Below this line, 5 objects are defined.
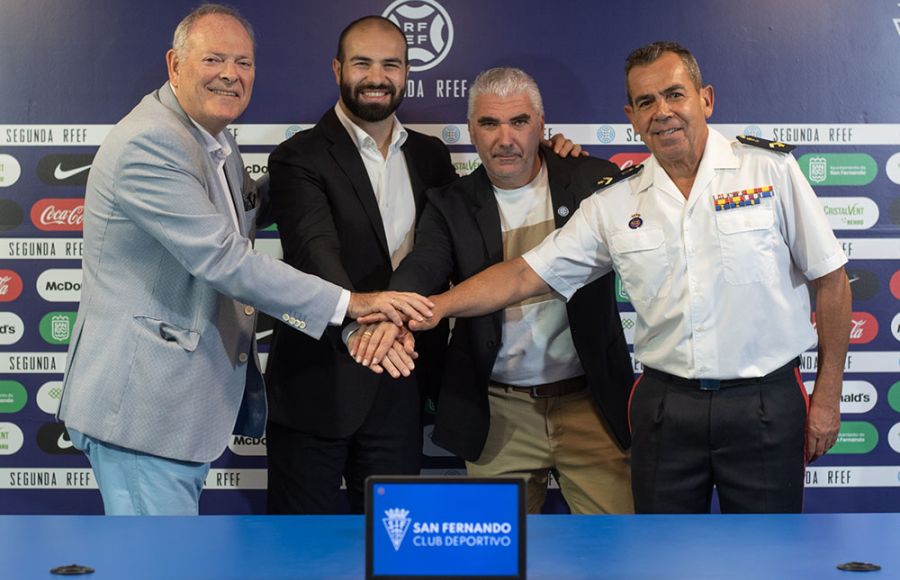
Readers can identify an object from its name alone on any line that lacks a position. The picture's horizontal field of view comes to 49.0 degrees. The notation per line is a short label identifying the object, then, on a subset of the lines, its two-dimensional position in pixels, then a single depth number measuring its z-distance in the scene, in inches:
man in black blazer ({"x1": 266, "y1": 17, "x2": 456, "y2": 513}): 118.6
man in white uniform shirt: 101.0
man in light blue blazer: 96.4
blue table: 64.3
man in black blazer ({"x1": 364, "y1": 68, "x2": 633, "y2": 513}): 117.9
